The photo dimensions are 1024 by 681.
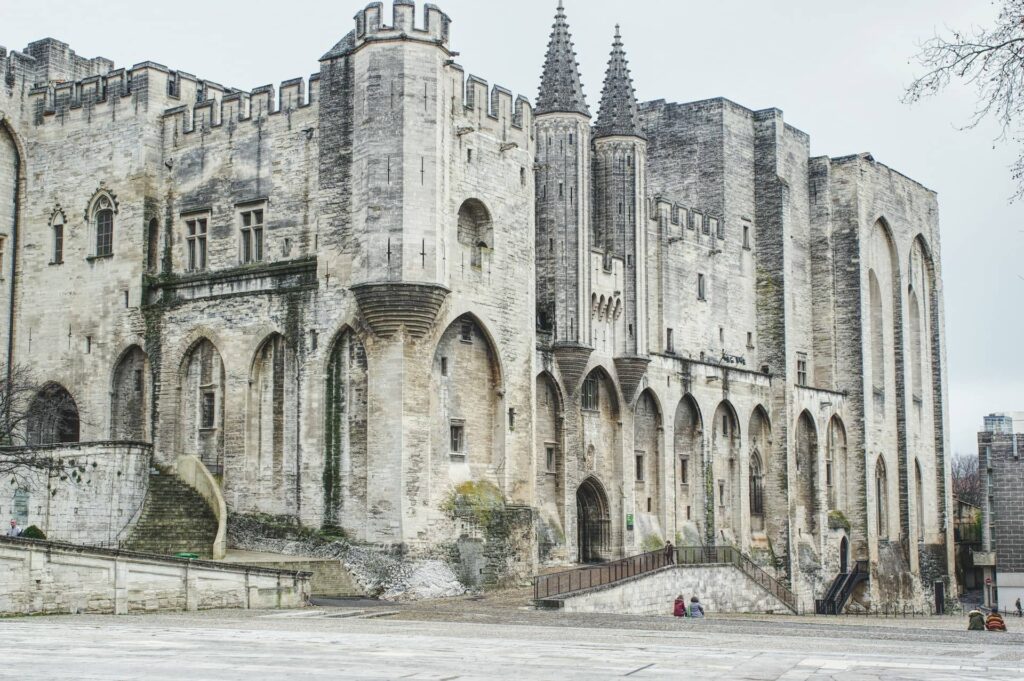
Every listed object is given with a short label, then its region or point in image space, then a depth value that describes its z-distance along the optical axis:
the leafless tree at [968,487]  124.69
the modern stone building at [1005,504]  69.00
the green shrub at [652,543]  50.07
